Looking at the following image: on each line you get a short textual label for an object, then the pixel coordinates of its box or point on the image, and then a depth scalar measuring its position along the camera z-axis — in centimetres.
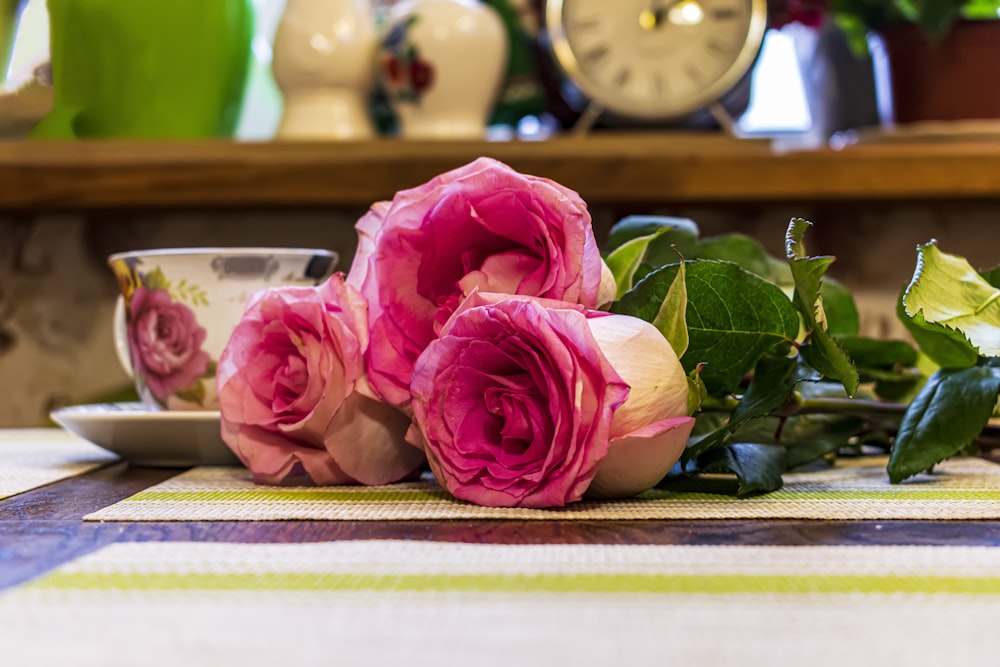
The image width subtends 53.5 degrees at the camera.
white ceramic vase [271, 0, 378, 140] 105
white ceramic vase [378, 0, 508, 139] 103
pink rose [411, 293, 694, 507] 38
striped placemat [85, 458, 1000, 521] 39
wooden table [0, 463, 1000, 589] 33
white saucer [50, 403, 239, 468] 56
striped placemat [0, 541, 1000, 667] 22
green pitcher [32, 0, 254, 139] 102
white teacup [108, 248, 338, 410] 62
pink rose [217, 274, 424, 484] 45
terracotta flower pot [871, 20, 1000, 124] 103
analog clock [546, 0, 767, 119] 105
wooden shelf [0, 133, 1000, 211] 100
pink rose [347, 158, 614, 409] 42
